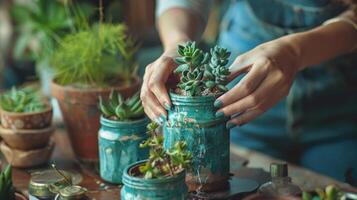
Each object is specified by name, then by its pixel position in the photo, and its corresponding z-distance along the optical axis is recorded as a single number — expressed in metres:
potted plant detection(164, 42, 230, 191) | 1.15
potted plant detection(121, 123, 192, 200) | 1.06
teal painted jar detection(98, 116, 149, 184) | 1.28
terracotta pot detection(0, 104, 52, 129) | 1.40
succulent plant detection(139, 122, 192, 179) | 1.08
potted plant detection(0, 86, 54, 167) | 1.40
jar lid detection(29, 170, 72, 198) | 1.20
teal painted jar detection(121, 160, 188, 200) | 1.06
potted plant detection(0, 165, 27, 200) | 1.17
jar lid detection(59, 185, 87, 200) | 1.13
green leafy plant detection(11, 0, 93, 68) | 1.70
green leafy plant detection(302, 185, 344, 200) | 1.01
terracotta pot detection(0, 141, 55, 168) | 1.40
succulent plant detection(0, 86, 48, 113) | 1.43
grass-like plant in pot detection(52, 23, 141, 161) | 1.42
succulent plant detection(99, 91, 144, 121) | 1.29
